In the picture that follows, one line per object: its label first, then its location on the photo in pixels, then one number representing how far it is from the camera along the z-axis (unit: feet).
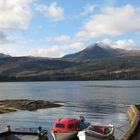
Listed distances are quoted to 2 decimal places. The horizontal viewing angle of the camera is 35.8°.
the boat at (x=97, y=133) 78.36
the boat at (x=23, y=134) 62.18
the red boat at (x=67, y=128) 82.88
